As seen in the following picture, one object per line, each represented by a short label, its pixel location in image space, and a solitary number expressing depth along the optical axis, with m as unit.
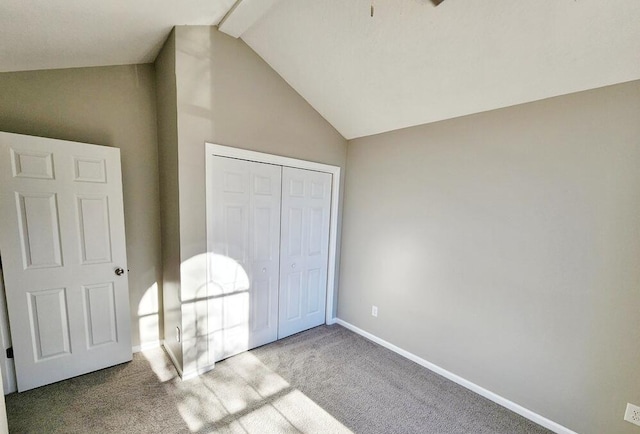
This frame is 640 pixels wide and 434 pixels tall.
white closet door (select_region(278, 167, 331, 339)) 2.83
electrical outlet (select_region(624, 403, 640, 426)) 1.60
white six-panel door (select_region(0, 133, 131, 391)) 1.85
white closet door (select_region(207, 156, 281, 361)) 2.32
